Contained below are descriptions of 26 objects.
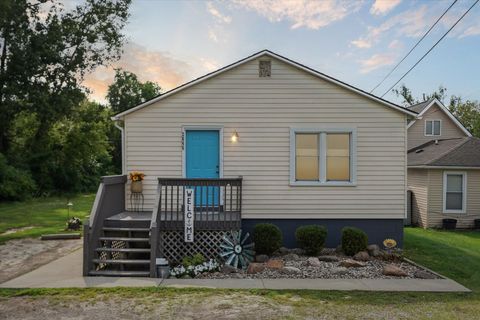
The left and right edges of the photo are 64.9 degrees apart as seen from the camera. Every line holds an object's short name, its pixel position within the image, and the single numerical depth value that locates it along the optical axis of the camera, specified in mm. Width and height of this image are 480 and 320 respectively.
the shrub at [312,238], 8812
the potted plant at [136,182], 9383
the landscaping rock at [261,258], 8445
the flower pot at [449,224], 15117
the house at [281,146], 9516
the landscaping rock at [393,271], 7521
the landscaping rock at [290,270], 7519
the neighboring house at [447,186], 15422
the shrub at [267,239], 8648
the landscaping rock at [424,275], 7477
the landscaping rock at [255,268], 7593
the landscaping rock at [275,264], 7770
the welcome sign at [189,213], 8023
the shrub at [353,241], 8891
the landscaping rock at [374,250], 8984
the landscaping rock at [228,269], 7684
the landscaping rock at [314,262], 8074
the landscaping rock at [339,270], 7613
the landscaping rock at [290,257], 8609
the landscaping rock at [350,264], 8062
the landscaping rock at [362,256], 8648
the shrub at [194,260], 7700
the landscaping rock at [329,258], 8523
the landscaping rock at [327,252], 9148
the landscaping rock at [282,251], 9086
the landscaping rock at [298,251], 9170
